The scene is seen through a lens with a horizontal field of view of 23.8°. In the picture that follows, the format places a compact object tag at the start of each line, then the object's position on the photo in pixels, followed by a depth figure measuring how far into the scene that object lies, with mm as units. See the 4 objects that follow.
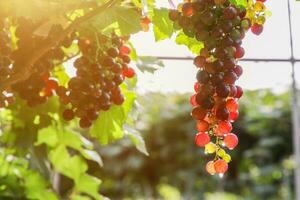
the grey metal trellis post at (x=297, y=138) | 1901
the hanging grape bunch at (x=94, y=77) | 1184
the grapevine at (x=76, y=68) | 1155
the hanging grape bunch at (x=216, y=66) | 1004
